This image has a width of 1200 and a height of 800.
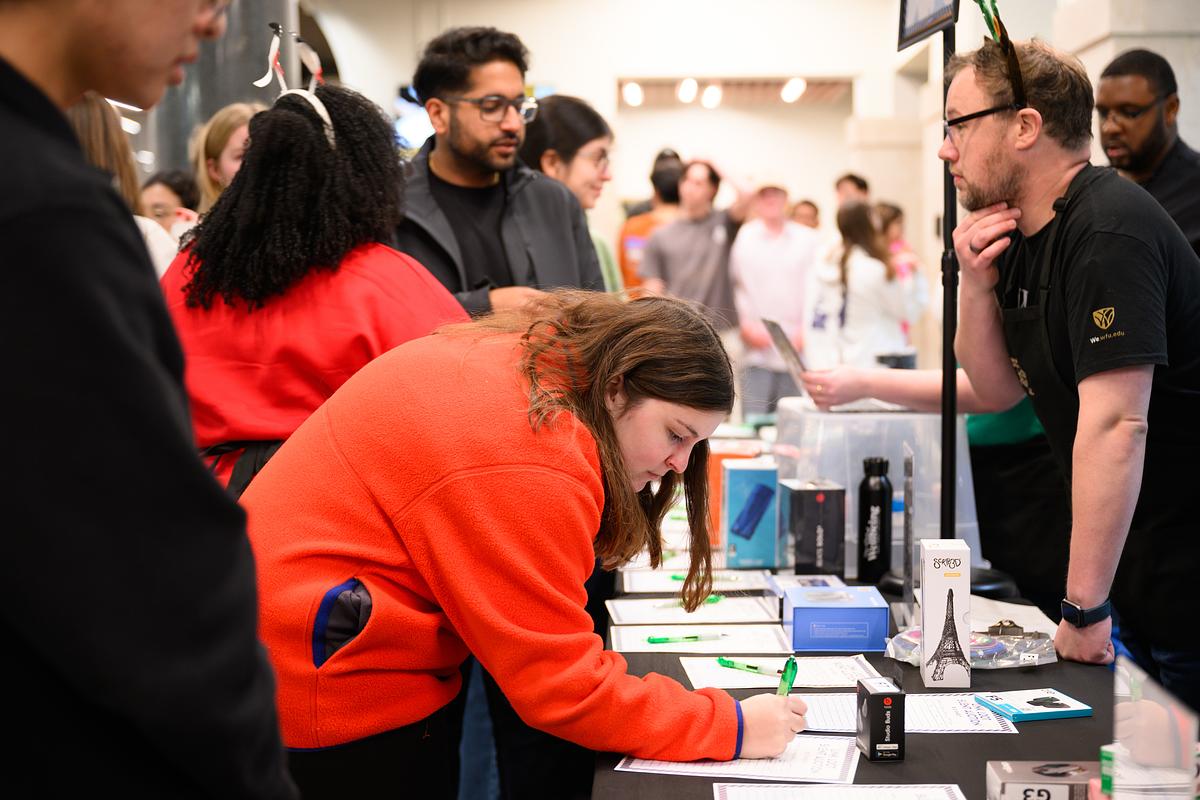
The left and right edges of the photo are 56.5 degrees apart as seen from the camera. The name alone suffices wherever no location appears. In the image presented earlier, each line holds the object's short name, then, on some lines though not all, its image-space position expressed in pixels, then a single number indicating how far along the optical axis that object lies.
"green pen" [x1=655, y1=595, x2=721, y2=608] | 2.07
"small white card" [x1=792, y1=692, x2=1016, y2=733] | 1.46
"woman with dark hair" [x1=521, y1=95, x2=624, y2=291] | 3.75
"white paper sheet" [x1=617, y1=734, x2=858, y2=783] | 1.32
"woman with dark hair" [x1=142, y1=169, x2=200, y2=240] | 3.74
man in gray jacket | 2.74
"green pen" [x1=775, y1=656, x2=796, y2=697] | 1.45
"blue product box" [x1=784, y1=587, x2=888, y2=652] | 1.78
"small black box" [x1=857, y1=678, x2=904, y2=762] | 1.34
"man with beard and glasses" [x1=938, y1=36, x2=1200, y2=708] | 1.70
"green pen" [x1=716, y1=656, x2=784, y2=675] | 1.71
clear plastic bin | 2.36
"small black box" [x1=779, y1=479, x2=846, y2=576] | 2.18
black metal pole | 2.10
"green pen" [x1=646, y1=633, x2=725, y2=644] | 1.85
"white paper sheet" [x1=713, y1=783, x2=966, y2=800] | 1.26
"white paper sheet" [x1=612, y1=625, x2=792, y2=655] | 1.81
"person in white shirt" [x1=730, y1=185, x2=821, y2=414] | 5.66
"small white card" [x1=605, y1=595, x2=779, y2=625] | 1.98
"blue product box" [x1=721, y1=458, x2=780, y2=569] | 2.31
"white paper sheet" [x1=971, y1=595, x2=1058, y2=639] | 1.86
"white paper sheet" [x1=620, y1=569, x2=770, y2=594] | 2.19
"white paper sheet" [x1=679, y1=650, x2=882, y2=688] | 1.64
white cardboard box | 1.58
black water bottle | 2.17
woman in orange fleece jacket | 1.30
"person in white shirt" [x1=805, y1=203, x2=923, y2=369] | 5.13
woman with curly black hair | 1.80
